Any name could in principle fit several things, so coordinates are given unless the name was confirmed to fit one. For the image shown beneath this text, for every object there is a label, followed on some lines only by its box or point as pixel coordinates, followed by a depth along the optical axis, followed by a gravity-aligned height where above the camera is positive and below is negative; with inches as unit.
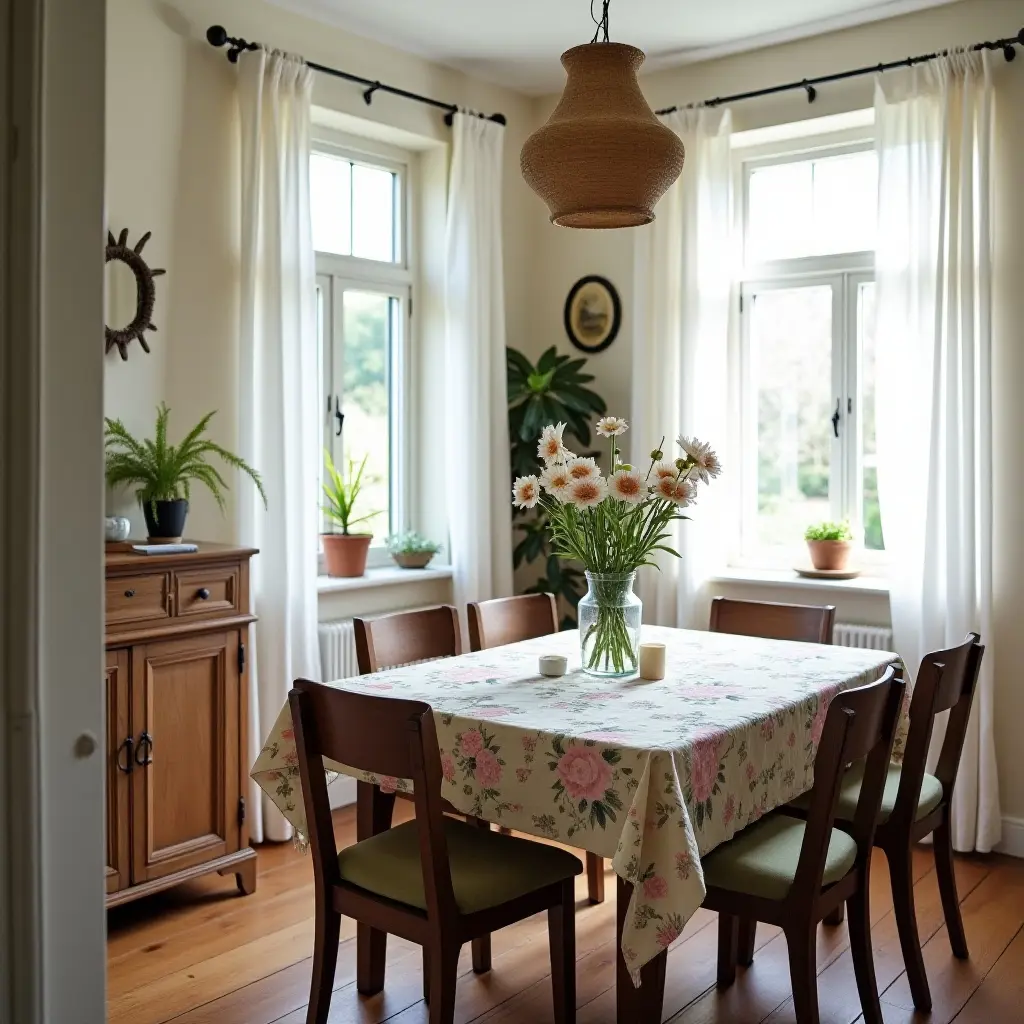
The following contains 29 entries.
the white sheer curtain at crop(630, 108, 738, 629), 172.4 +23.7
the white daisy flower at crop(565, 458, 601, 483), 104.9 +1.4
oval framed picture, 191.6 +29.4
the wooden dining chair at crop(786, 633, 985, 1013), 101.2 -30.2
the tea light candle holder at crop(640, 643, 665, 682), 108.3 -16.8
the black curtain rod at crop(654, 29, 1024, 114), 147.5 +58.1
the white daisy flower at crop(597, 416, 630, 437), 110.8 +5.8
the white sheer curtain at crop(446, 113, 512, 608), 179.9 +20.5
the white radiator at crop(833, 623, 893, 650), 159.8 -21.3
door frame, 34.5 -0.7
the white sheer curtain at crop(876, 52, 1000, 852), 148.6 +15.4
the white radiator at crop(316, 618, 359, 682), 162.9 -24.0
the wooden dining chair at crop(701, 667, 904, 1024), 86.7 -30.6
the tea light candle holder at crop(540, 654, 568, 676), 109.5 -17.4
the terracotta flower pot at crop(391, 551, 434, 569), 180.2 -11.8
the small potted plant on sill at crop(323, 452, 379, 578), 171.8 -7.8
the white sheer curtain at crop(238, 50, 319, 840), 149.9 +15.2
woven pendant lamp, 97.4 +29.5
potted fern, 133.3 +1.7
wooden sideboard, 121.5 -26.3
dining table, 80.3 -20.9
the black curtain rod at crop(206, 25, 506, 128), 145.9 +58.4
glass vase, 108.7 -13.4
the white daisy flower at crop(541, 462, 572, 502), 105.6 +0.4
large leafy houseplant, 184.7 +11.8
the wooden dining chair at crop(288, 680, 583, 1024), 83.2 -31.0
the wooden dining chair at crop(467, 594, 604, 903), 132.2 -16.8
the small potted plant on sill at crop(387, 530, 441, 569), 180.2 -10.5
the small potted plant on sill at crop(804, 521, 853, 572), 167.6 -8.8
